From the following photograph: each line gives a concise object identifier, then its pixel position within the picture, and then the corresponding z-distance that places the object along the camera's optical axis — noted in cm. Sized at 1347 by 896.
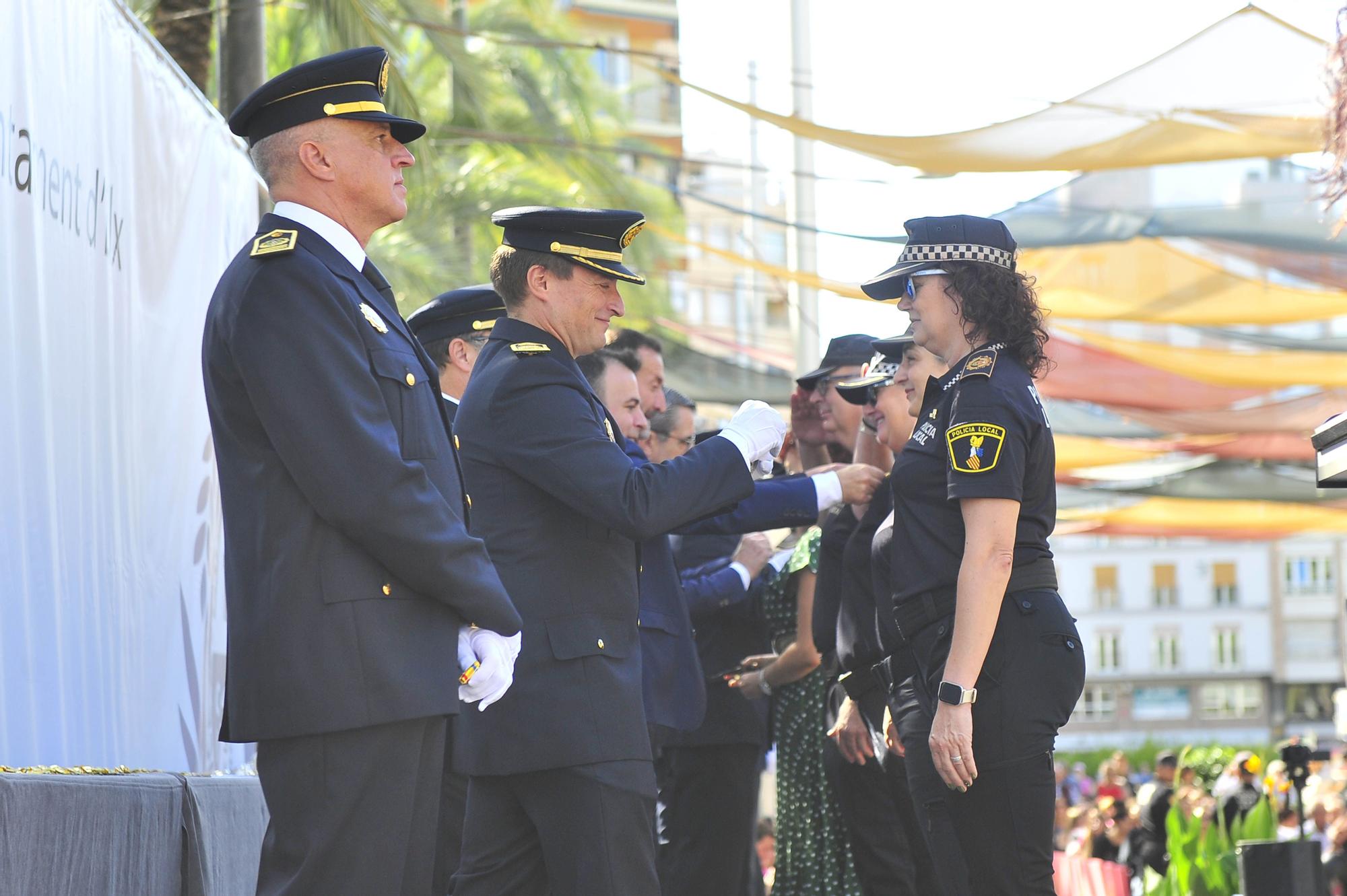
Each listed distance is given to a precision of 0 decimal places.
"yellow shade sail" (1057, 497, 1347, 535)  1833
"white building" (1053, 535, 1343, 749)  7188
